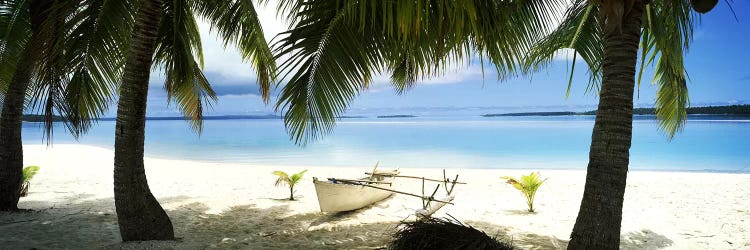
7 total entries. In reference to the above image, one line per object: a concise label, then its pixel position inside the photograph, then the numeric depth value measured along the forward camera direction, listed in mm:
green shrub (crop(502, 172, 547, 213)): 6984
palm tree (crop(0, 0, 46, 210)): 5492
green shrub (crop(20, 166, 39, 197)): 7333
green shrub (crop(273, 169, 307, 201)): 7886
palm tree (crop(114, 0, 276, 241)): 4238
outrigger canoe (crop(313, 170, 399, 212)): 6434
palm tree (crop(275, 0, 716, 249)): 3357
